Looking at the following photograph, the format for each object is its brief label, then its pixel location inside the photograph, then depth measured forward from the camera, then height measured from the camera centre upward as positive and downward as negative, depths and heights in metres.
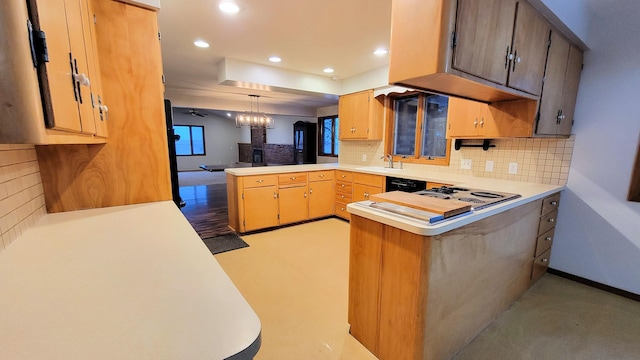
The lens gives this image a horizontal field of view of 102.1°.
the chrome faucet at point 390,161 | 3.93 -0.24
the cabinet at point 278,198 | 3.53 -0.80
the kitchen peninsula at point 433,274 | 1.34 -0.77
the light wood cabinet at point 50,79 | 0.50 +0.15
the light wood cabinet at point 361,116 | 4.03 +0.46
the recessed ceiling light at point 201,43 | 2.85 +1.11
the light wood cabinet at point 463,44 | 1.23 +0.54
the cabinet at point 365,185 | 3.50 -0.57
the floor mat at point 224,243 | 3.12 -1.27
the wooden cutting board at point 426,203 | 1.40 -0.34
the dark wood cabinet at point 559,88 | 2.02 +0.50
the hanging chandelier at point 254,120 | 5.85 +0.53
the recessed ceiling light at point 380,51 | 3.07 +1.12
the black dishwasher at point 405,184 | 3.00 -0.47
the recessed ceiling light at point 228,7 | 2.08 +1.11
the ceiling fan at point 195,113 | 9.82 +1.18
